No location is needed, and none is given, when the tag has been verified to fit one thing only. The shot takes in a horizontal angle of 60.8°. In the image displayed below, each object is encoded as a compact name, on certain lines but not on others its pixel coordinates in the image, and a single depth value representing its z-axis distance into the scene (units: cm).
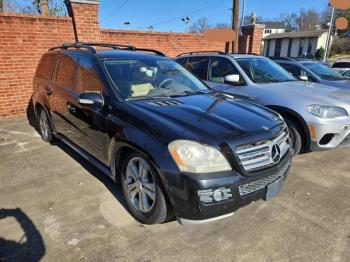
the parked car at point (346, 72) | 1269
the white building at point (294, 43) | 5028
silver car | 420
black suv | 242
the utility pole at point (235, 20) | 1235
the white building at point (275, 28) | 8762
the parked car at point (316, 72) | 808
